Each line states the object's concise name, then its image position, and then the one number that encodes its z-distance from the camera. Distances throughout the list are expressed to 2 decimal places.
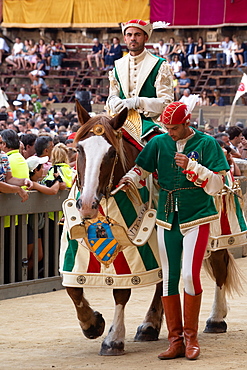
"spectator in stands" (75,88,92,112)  23.54
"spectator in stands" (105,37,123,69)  32.47
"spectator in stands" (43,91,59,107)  30.42
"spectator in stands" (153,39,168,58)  31.89
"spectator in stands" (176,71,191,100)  28.81
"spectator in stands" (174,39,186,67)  30.89
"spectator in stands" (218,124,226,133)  16.91
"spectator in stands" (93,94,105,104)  29.11
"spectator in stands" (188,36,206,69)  30.84
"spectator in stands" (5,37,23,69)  35.50
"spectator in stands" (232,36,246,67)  29.50
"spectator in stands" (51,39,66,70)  34.62
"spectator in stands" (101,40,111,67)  33.50
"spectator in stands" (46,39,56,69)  34.86
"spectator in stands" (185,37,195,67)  30.98
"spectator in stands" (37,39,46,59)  35.34
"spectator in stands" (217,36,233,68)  30.05
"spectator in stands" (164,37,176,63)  31.67
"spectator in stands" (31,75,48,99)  32.34
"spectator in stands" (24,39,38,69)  34.94
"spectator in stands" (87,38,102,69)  33.73
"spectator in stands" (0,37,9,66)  36.19
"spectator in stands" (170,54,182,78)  30.13
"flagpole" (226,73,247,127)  20.44
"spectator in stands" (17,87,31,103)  29.67
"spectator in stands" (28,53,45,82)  33.88
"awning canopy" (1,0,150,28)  35.62
